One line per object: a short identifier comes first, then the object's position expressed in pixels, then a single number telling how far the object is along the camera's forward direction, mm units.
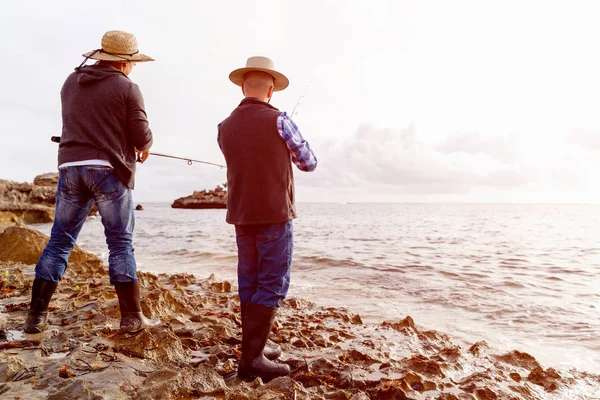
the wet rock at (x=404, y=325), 5285
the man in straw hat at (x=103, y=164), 3512
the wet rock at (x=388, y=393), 3065
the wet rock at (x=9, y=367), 2727
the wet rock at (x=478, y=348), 4660
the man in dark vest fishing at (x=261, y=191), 3016
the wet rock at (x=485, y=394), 3352
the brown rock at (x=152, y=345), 3360
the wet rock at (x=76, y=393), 2471
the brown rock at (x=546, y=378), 3771
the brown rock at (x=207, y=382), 2752
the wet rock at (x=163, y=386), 2611
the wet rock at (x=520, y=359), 4367
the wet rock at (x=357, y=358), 3859
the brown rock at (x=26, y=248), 8547
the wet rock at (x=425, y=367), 3717
